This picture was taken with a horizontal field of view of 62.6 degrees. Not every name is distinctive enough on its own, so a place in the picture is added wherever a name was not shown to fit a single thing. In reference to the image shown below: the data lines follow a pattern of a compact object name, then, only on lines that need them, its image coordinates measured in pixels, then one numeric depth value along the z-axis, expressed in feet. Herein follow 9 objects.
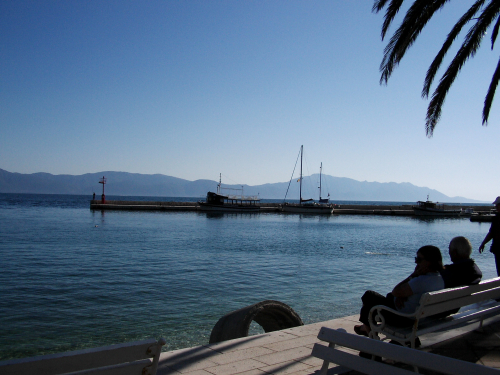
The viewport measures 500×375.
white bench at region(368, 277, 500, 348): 11.82
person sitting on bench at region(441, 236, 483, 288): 14.85
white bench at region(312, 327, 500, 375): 7.24
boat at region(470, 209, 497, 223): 182.81
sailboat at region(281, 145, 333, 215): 213.66
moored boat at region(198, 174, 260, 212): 206.59
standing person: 21.20
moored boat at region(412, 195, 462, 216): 215.51
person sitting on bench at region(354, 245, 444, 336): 13.02
